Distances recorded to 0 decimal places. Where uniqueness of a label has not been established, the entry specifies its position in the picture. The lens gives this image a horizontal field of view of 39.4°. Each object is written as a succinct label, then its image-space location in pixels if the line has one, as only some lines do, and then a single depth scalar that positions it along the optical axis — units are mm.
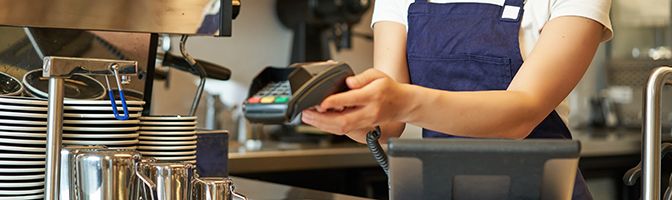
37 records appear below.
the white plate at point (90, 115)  1315
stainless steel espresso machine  1182
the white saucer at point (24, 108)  1273
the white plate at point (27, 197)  1283
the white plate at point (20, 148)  1279
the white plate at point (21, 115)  1274
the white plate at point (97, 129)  1312
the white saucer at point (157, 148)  1445
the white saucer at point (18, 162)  1276
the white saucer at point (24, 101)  1279
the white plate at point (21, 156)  1276
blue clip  1246
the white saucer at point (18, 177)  1277
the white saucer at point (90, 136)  1311
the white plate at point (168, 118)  1455
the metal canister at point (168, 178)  1186
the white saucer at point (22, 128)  1275
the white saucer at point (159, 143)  1446
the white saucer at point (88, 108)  1313
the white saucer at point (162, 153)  1447
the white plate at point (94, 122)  1313
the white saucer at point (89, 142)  1312
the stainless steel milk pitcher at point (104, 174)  1155
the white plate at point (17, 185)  1279
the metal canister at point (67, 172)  1185
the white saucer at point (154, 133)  1443
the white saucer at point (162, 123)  1451
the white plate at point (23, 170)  1277
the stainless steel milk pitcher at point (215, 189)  1220
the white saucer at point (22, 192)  1283
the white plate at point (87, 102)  1315
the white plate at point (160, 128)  1447
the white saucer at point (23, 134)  1275
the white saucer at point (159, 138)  1444
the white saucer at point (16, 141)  1275
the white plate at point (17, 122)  1279
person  1093
